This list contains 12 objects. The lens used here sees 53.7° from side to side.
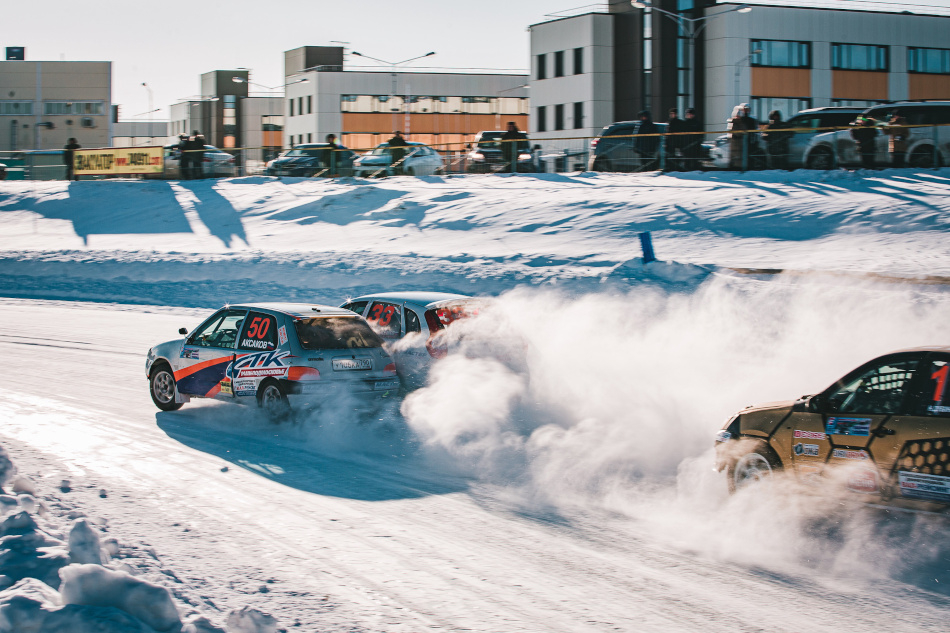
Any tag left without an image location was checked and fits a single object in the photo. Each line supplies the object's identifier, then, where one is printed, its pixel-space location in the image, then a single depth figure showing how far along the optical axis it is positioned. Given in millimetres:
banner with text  39000
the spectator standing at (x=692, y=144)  25344
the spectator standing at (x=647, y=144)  26062
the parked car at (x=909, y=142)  21562
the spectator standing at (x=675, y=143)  25484
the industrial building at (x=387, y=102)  83812
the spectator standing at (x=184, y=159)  38156
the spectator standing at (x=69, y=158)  41062
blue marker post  17766
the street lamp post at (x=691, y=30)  51406
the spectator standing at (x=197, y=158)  37906
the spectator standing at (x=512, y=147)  29844
